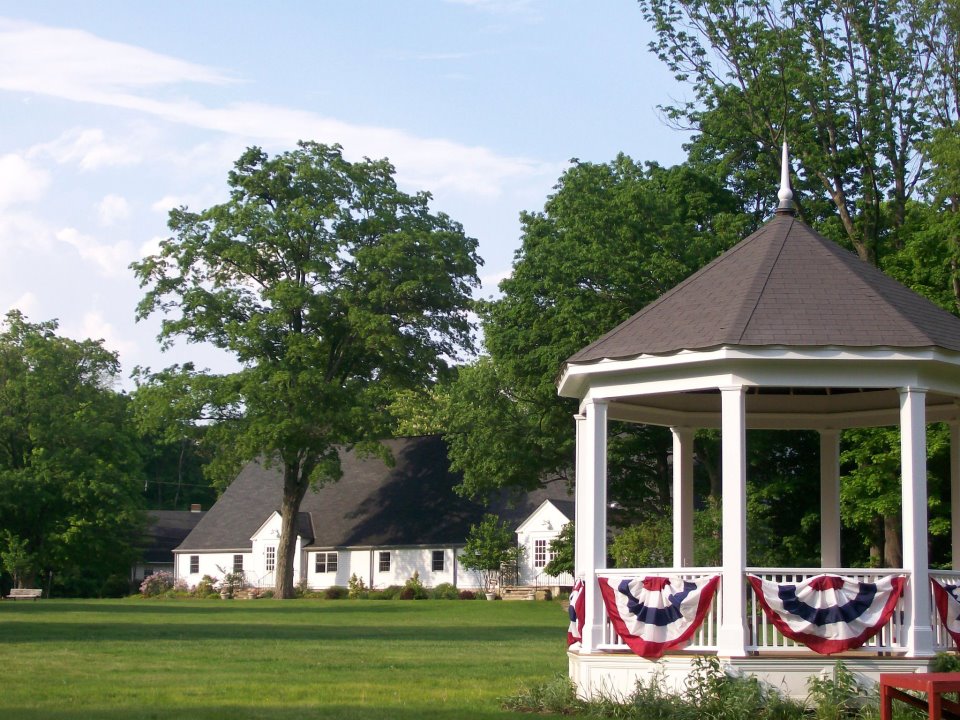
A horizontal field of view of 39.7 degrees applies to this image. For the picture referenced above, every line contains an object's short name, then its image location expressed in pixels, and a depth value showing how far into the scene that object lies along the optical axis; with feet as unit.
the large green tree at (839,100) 126.93
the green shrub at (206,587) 240.94
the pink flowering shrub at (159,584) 245.04
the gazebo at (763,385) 48.57
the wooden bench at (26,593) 197.06
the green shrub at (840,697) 46.03
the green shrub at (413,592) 212.23
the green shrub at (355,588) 219.78
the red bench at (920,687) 39.52
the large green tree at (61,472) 233.76
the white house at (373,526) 223.30
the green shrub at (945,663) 48.11
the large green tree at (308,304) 191.62
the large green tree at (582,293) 140.77
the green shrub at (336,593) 221.50
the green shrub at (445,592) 212.02
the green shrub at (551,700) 51.39
